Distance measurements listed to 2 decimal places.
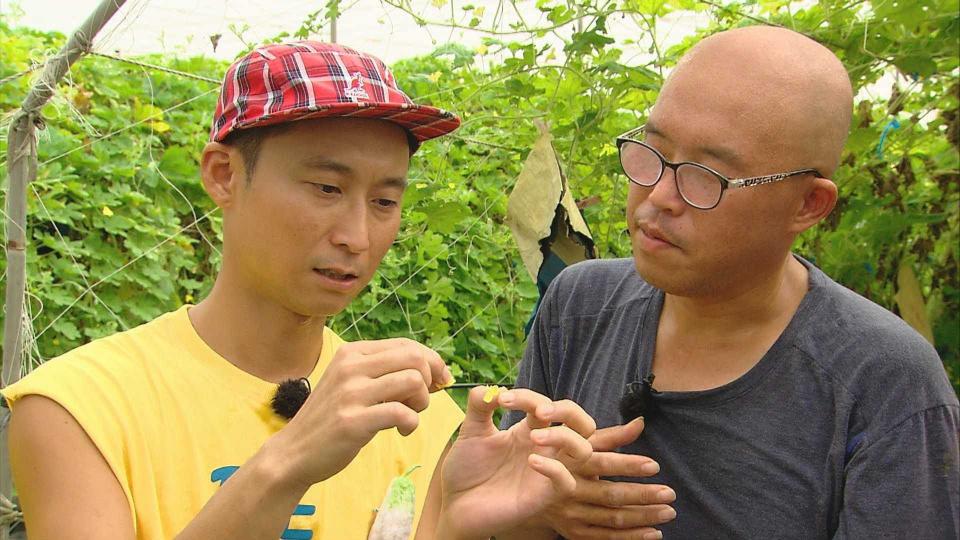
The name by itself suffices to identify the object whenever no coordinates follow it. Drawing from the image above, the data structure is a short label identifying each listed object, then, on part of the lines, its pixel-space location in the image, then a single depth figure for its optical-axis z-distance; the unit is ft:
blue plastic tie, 11.28
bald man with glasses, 5.65
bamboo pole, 7.22
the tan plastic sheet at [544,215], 8.96
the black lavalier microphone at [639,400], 6.45
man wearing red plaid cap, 5.17
